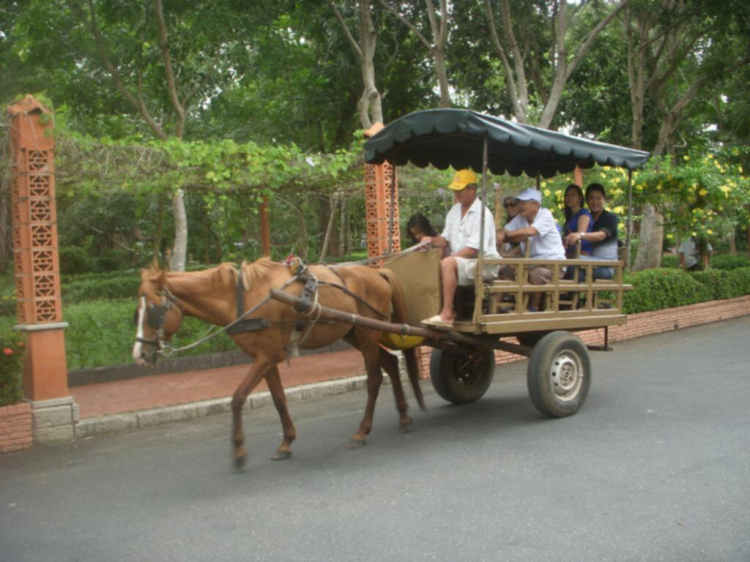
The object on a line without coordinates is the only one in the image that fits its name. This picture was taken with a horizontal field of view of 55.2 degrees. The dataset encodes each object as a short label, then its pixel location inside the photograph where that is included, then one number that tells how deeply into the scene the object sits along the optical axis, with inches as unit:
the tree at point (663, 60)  625.3
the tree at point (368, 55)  503.5
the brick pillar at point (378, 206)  415.8
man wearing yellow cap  266.1
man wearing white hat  289.7
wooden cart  261.0
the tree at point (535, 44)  539.5
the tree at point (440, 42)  507.2
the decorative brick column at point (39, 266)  291.3
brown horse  223.9
